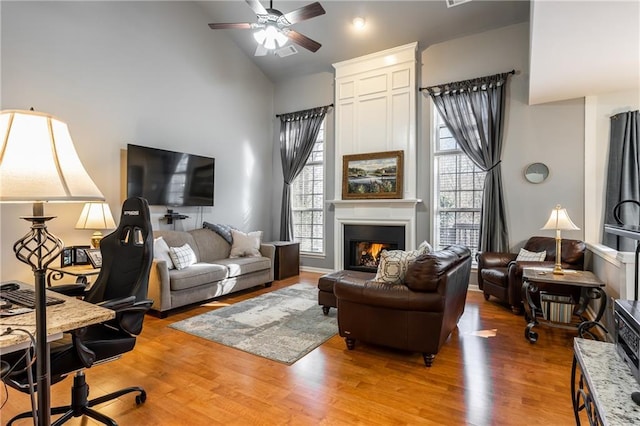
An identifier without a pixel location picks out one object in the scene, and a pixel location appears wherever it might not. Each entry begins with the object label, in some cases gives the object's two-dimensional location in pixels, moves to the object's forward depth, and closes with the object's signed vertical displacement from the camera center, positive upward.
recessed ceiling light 5.13 +2.89
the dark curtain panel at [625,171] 4.00 +0.46
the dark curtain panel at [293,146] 6.54 +1.24
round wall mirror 4.65 +0.50
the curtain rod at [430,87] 5.24 +1.96
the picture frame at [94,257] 3.62 -0.56
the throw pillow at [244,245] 5.41 -0.62
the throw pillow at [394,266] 2.83 -0.50
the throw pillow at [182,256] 4.27 -0.65
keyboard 1.57 -0.46
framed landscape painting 5.59 +0.56
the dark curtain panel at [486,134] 4.80 +1.10
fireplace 5.67 -0.63
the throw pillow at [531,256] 4.22 -0.62
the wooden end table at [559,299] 2.98 -0.86
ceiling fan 3.38 +1.97
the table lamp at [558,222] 3.45 -0.15
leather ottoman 3.70 -0.91
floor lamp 1.01 +0.10
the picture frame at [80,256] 3.79 -0.57
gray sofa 3.87 -0.88
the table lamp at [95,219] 3.76 -0.14
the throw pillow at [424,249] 2.95 -0.37
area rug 3.02 -1.27
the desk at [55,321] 1.13 -0.46
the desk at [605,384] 0.90 -0.56
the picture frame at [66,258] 3.68 -0.58
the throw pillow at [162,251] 4.12 -0.56
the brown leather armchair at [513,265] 3.90 -0.72
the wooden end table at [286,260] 5.90 -0.96
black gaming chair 1.71 -0.62
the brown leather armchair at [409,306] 2.56 -0.80
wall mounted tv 4.46 +0.44
